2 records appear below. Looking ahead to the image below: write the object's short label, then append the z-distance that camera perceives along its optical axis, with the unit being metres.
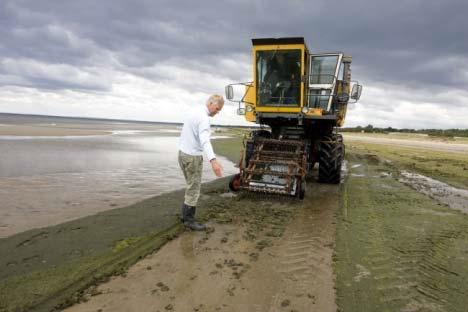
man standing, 5.09
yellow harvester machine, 7.86
